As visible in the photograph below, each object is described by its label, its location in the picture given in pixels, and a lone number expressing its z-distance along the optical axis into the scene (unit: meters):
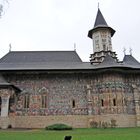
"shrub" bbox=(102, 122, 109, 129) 17.60
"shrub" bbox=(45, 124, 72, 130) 15.24
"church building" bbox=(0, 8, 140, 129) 18.28
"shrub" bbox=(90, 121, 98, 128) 17.96
